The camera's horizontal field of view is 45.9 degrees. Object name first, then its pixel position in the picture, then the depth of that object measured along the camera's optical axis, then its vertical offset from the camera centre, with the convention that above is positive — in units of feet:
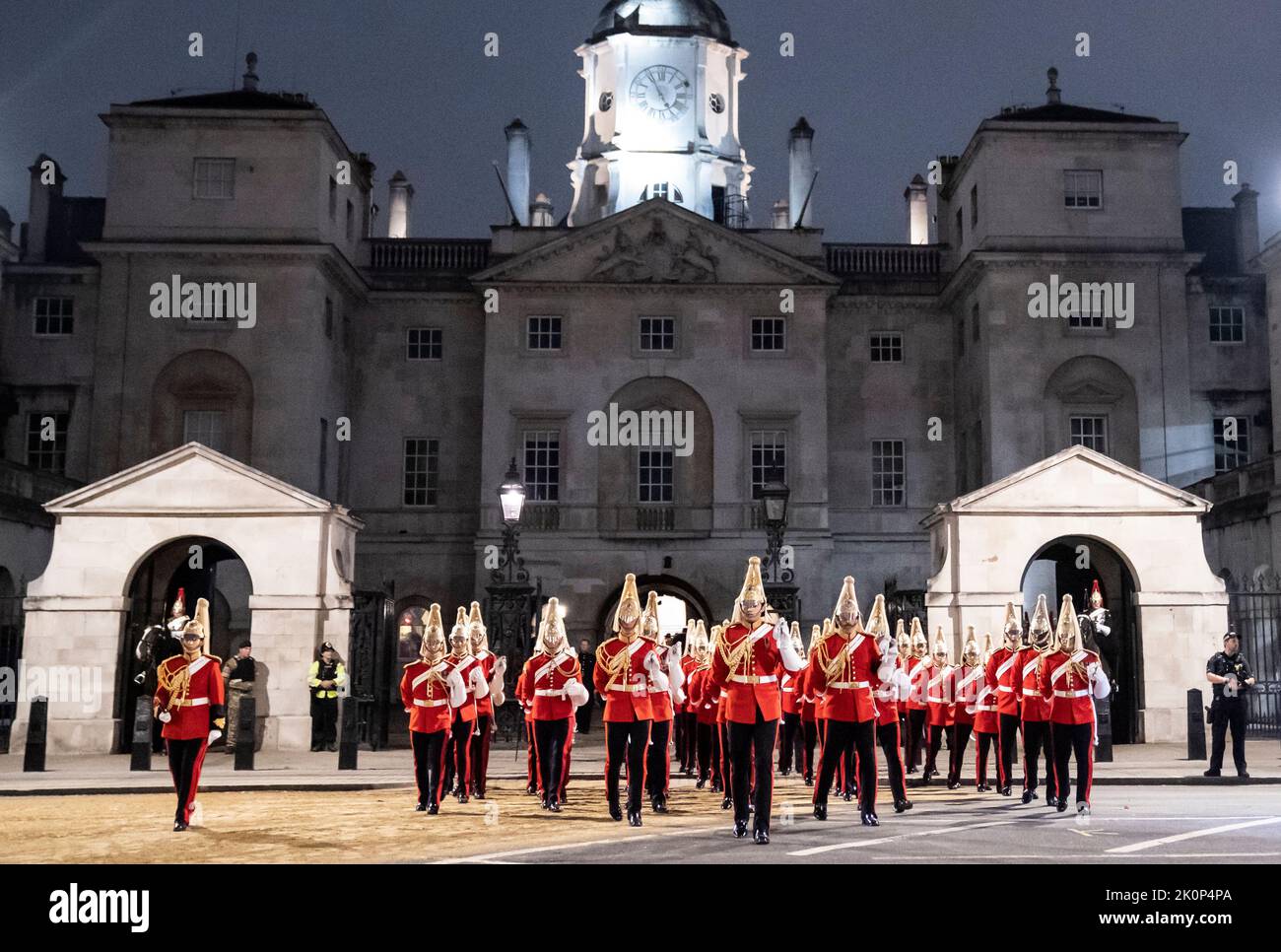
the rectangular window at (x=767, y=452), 142.92 +18.91
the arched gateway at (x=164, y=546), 82.02 +4.35
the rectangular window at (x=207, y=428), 138.62 +20.15
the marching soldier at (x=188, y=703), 48.14 -1.73
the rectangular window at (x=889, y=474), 149.38 +17.80
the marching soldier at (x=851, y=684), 47.75 -0.95
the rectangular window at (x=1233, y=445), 143.95 +20.07
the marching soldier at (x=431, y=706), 52.21 -1.93
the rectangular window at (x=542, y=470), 143.13 +17.05
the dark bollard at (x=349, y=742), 70.13 -4.29
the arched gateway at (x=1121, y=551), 84.07 +5.80
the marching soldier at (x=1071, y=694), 53.11 -1.33
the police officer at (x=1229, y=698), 66.03 -1.77
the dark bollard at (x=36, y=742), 70.49 -4.46
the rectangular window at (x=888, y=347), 152.05 +30.67
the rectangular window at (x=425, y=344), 151.43 +30.56
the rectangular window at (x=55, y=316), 146.10 +31.82
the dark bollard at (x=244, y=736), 69.82 -4.08
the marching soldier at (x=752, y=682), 43.75 -0.84
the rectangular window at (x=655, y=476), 144.05 +16.74
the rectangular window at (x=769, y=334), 145.28 +30.48
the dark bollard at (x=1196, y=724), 72.95 -3.25
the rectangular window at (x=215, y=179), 139.85 +43.13
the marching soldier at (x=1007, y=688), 57.67 -1.24
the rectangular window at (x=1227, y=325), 146.92 +32.07
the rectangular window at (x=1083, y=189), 140.87 +43.23
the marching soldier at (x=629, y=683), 48.65 -0.99
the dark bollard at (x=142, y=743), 69.26 -4.33
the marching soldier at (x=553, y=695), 52.44 -1.48
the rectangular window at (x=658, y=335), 145.07 +30.35
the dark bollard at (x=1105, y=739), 74.18 -4.05
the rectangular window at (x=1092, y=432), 139.54 +20.61
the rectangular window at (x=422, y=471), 149.18 +17.63
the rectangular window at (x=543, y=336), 145.28 +30.14
